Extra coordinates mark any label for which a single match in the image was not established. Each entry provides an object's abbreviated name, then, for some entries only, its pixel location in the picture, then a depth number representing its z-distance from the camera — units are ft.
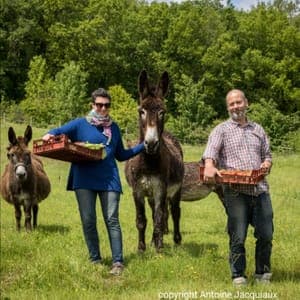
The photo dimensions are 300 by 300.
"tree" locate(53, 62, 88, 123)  166.81
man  19.83
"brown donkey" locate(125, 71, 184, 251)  24.48
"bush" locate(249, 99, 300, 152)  155.77
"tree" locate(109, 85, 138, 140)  154.70
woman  23.57
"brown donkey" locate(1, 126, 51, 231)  35.68
